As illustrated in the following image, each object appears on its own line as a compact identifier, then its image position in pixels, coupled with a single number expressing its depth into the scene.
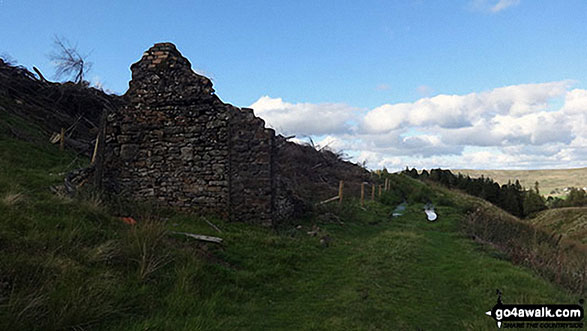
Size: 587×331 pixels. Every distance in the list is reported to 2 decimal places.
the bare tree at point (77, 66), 22.95
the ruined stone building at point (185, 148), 11.41
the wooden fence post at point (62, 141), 17.96
